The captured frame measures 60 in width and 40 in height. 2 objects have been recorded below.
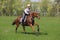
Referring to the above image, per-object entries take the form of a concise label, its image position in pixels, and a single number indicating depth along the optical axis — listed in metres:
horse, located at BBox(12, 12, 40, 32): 14.56
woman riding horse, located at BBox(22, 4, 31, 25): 14.63
